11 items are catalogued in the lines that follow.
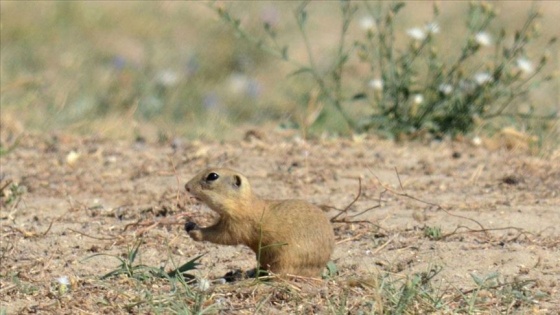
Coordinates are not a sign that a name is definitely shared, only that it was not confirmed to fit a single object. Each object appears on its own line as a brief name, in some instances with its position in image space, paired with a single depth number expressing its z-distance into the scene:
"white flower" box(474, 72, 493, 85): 13.37
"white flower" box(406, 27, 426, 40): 13.31
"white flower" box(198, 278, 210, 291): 7.49
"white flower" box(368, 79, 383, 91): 13.60
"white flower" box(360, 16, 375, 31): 13.02
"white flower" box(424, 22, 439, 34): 13.05
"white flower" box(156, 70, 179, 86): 18.82
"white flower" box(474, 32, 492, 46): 13.19
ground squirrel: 8.02
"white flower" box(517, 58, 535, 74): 13.20
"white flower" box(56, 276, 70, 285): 7.91
